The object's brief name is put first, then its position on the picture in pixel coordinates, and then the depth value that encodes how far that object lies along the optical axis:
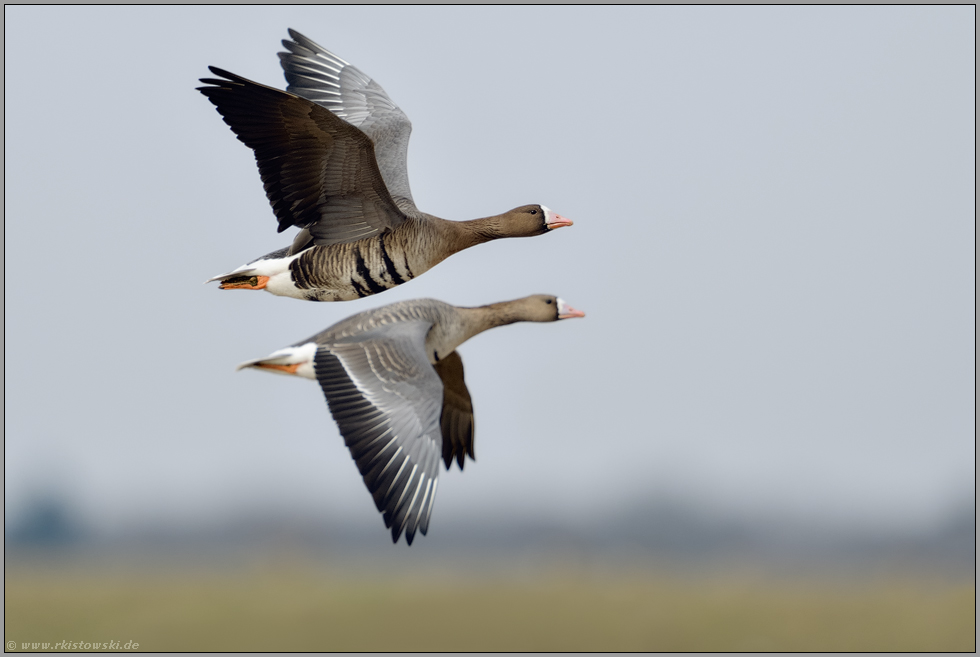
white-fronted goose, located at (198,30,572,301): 16.19
